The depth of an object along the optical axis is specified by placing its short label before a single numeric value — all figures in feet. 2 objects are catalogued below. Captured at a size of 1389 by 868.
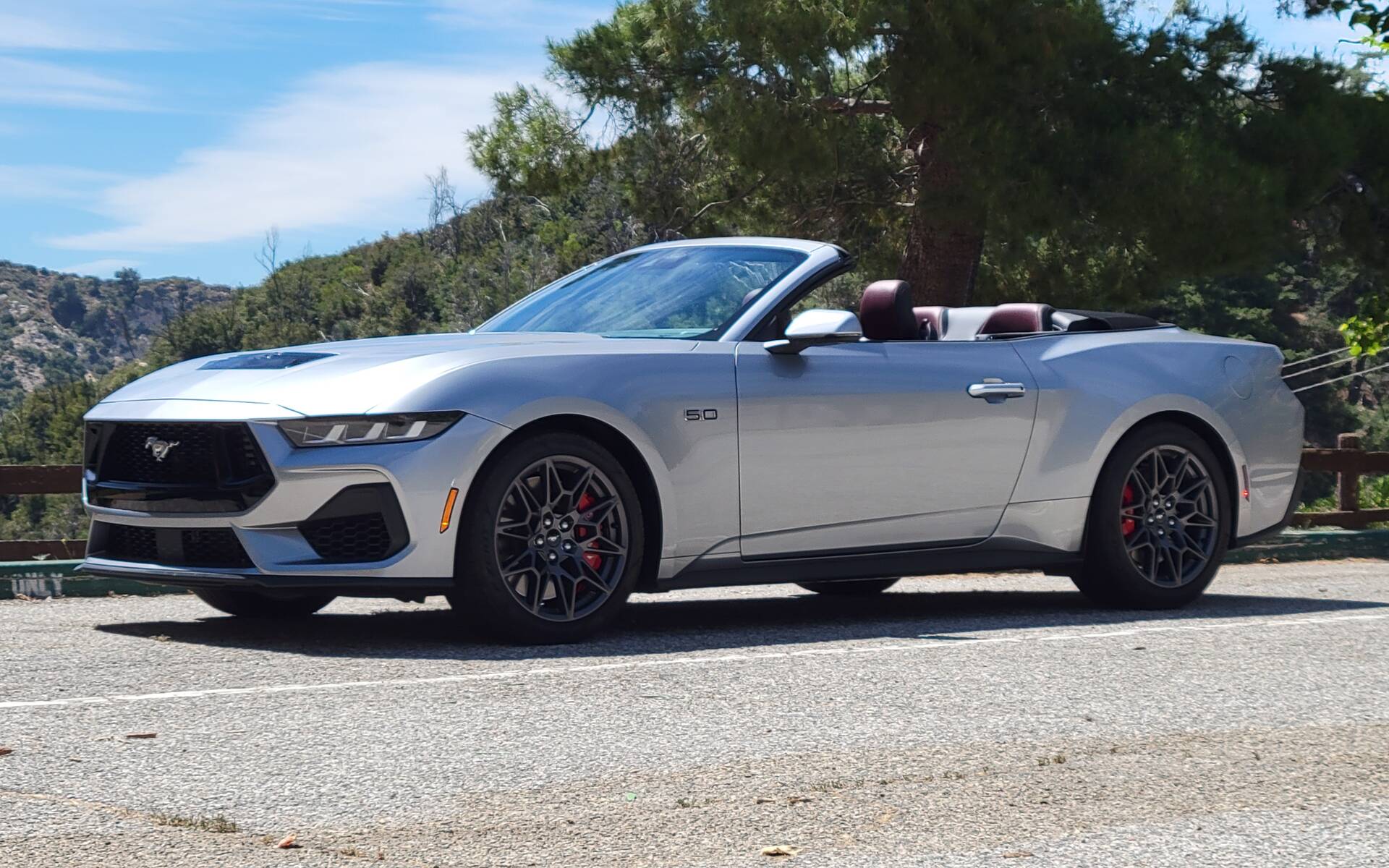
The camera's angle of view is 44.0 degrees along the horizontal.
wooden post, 57.57
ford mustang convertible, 20.04
